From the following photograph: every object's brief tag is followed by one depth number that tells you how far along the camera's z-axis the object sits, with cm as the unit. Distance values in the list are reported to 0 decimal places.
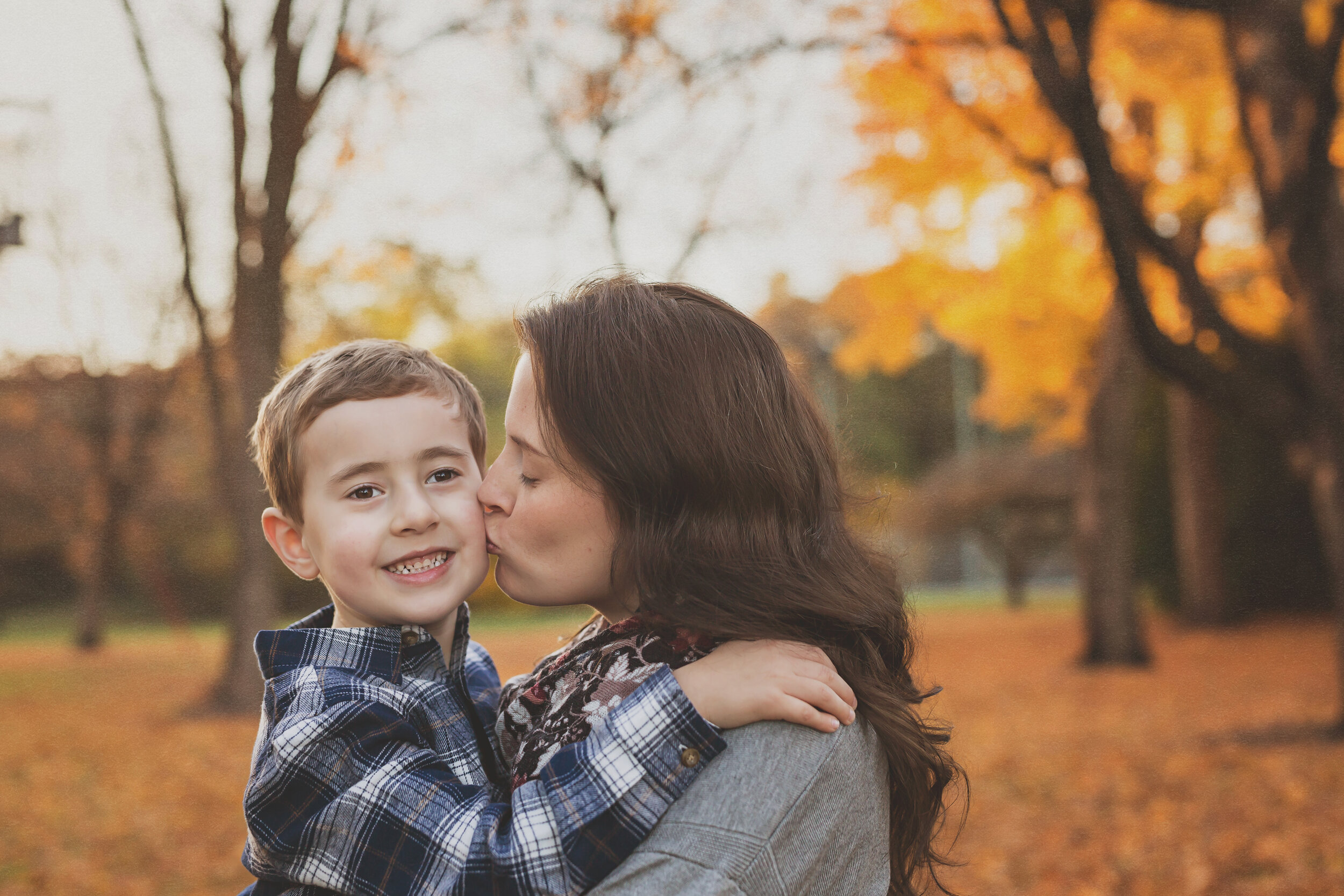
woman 166
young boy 149
